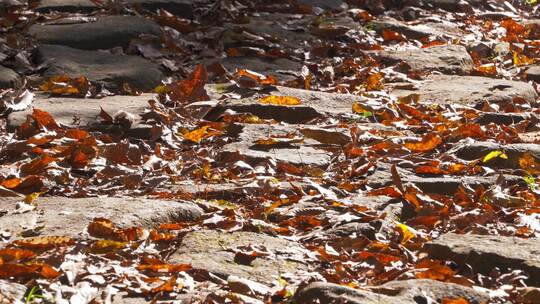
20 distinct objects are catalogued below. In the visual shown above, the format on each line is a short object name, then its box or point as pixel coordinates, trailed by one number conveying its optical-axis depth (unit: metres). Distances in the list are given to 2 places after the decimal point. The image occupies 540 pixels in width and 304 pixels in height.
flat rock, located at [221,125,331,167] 8.17
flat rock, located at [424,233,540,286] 5.97
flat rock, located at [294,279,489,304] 5.12
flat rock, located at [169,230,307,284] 5.87
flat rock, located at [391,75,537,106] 10.36
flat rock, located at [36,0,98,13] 12.05
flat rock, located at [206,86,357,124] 9.46
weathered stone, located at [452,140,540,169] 8.29
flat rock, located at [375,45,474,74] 11.81
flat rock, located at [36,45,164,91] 9.96
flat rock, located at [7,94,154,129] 8.70
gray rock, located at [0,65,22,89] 9.48
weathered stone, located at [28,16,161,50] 10.91
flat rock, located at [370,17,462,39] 13.45
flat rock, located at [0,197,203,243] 6.31
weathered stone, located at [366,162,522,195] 7.67
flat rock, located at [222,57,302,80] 10.92
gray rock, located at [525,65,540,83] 11.81
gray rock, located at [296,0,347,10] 14.32
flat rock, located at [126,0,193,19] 12.63
